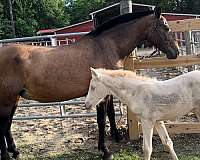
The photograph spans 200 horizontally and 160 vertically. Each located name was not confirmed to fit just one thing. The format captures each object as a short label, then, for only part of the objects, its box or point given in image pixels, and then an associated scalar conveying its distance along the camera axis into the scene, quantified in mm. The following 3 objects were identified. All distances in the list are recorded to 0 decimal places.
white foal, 2725
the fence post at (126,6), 3698
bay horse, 3178
